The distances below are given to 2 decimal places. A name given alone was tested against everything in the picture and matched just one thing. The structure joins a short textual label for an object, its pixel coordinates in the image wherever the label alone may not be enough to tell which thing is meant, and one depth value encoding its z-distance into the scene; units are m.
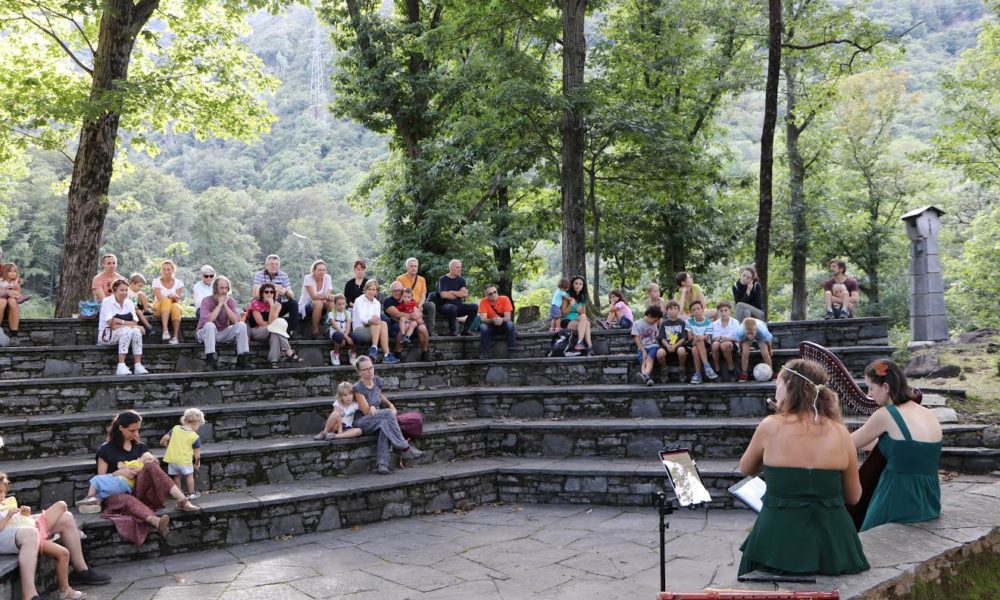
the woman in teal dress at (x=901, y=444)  4.39
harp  4.62
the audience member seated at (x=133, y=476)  5.91
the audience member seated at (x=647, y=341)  9.46
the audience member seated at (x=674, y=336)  9.38
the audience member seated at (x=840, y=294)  10.60
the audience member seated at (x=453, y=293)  11.68
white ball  8.91
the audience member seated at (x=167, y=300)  9.20
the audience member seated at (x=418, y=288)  11.02
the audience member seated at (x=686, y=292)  10.77
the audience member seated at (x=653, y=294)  11.05
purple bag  8.14
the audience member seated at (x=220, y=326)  9.05
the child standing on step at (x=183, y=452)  6.48
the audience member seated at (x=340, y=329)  9.87
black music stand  3.71
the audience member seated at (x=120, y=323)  8.47
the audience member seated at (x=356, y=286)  10.85
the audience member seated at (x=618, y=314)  11.78
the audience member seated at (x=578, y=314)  10.58
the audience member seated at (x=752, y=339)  9.01
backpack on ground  10.68
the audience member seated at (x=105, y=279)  9.17
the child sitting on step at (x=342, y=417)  7.81
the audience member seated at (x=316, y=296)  10.33
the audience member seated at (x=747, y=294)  10.27
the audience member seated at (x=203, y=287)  9.58
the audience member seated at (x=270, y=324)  9.42
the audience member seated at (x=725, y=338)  9.08
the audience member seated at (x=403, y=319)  10.41
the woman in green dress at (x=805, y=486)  3.46
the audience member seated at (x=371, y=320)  10.06
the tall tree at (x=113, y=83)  11.44
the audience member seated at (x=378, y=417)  7.83
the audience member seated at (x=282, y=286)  9.96
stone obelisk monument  11.23
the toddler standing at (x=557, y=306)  11.20
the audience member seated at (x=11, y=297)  8.60
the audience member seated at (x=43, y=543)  4.74
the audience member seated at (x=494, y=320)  11.05
